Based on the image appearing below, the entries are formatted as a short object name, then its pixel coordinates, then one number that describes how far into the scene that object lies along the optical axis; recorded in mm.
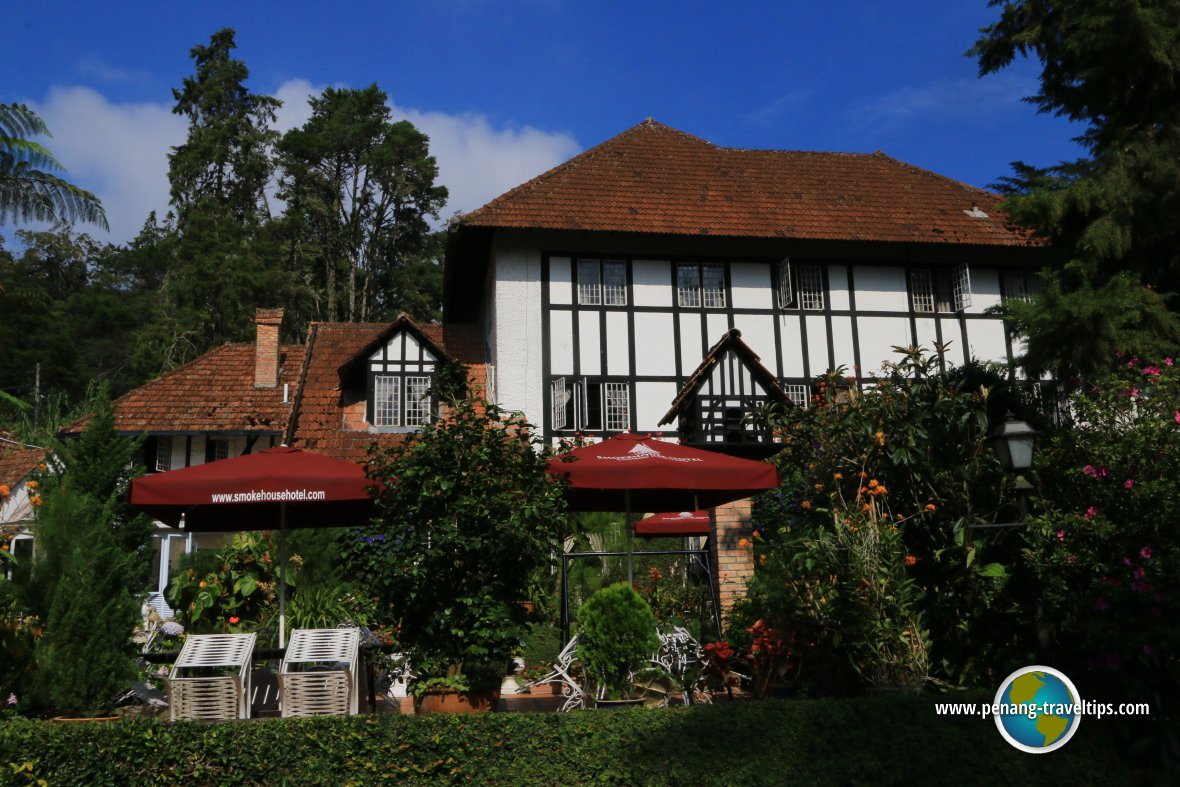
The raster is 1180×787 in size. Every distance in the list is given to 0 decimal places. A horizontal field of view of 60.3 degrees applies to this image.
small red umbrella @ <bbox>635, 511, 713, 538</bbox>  14125
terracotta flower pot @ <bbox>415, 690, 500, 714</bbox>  7043
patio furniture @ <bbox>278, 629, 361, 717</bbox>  6852
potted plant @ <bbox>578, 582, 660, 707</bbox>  7367
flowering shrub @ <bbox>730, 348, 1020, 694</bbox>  7117
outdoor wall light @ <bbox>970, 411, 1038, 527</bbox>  7539
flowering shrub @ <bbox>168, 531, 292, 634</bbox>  10430
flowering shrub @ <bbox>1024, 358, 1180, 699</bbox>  6742
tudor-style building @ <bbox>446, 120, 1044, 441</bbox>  20562
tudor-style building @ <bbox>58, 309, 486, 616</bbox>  21141
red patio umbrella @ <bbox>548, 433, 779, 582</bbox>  8086
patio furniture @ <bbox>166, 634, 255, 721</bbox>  6738
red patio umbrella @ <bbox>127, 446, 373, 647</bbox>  7664
